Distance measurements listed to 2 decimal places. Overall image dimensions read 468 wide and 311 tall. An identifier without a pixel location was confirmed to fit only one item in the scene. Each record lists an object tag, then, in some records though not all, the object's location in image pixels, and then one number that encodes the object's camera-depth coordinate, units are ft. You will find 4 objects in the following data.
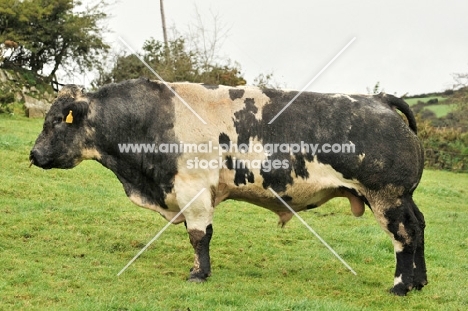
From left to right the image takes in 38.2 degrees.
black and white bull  27.25
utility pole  126.21
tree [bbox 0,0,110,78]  108.06
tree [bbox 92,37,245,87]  98.12
